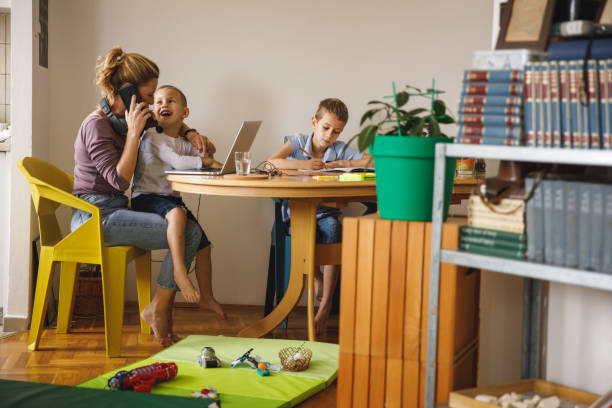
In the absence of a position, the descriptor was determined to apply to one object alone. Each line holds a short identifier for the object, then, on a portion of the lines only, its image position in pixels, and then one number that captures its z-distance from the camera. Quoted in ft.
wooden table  8.36
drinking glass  9.10
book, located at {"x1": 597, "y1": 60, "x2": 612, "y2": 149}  4.60
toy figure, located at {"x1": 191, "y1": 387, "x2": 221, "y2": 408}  6.92
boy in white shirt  9.39
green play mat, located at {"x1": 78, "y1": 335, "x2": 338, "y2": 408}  7.29
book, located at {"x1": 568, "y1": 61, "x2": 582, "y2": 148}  4.71
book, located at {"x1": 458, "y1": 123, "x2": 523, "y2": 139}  4.94
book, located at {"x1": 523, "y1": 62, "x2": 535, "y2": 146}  4.91
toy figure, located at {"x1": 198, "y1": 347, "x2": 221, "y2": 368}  8.20
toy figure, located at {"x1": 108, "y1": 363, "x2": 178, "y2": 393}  7.29
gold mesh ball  8.09
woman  9.30
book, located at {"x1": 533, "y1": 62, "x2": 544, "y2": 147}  4.88
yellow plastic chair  8.98
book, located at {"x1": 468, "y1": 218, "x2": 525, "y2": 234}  5.07
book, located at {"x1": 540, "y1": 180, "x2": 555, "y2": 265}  4.91
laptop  9.25
